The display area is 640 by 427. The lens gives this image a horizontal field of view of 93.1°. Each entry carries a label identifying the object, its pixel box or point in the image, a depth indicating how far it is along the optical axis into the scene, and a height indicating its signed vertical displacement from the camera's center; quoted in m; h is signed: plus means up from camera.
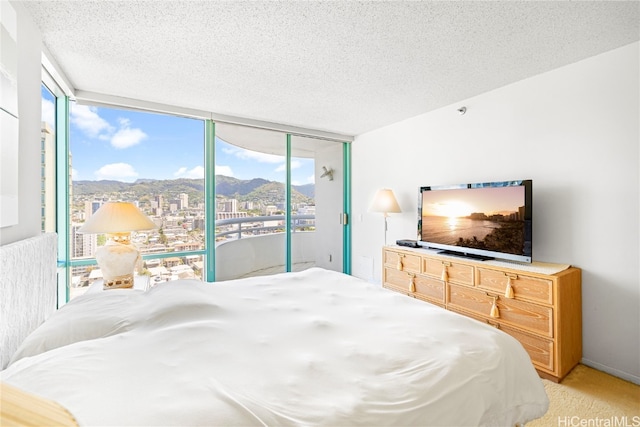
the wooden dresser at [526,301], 2.27 -0.74
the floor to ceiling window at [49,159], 2.70 +0.53
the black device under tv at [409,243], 3.66 -0.35
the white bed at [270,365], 0.90 -0.56
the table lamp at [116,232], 2.41 -0.14
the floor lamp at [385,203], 3.98 +0.15
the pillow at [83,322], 1.28 -0.50
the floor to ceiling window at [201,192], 3.28 +0.30
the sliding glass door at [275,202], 4.13 +0.19
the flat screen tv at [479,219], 2.65 -0.05
